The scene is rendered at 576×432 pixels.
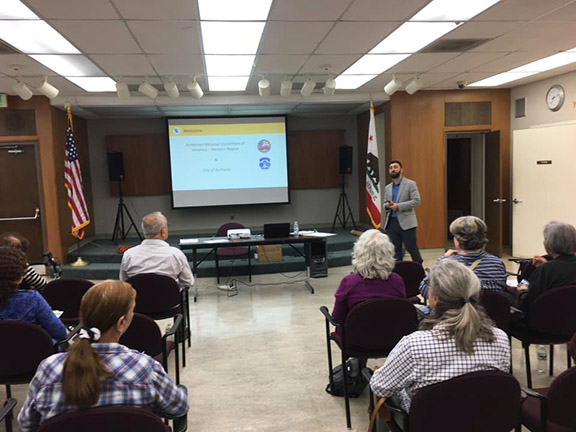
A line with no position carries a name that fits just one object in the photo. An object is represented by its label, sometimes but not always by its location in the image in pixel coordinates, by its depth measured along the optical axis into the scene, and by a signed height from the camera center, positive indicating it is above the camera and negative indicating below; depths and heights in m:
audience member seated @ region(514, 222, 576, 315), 2.79 -0.64
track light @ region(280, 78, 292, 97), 6.18 +1.25
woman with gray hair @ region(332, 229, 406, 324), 2.71 -0.68
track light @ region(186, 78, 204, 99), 6.00 +1.25
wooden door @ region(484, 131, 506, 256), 7.50 -0.44
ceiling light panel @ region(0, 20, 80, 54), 3.97 +1.44
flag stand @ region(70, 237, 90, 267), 7.18 -1.32
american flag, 6.88 -0.02
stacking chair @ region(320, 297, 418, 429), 2.52 -0.91
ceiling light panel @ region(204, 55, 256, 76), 5.23 +1.43
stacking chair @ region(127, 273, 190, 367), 3.41 -0.91
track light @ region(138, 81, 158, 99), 5.92 +1.24
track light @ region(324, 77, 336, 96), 6.15 +1.25
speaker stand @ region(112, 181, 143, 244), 8.54 -0.85
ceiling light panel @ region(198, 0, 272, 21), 3.62 +1.43
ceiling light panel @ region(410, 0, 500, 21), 3.83 +1.44
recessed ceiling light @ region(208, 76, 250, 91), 6.35 +1.42
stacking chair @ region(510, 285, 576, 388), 2.67 -0.97
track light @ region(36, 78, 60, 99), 5.79 +1.27
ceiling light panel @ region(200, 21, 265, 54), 4.16 +1.44
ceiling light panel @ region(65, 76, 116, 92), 6.05 +1.43
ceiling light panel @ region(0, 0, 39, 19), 3.49 +1.44
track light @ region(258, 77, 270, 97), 5.86 +1.20
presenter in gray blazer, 5.72 -0.55
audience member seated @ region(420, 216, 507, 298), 2.90 -0.60
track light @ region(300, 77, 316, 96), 6.25 +1.27
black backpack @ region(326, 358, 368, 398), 3.01 -1.46
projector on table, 5.73 -0.76
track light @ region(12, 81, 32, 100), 5.75 +1.26
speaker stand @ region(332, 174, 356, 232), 9.32 -0.79
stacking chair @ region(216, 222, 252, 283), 6.40 -1.10
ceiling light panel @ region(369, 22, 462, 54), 4.38 +1.44
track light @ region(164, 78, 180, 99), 6.07 +1.28
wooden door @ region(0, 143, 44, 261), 7.22 -0.20
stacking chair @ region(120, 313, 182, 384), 2.46 -0.89
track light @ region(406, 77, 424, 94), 6.52 +1.27
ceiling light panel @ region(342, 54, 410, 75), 5.45 +1.43
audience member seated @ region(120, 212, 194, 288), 3.71 -0.66
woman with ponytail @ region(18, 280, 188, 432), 1.37 -0.63
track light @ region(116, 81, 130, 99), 5.92 +1.24
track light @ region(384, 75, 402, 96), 6.24 +1.24
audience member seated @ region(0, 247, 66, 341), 2.43 -0.66
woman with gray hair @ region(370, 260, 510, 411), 1.63 -0.67
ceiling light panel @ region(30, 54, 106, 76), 4.94 +1.42
